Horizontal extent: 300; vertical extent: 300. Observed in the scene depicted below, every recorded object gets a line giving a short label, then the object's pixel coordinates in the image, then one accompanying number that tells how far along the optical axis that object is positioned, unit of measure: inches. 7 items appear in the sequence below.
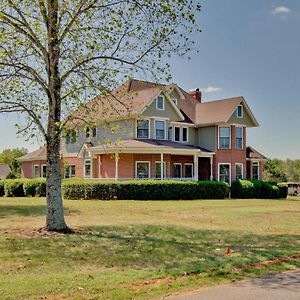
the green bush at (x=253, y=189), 1422.2
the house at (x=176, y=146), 1384.1
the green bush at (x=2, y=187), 1444.4
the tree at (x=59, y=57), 505.7
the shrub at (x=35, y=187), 1291.8
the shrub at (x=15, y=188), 1368.1
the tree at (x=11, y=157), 2298.8
